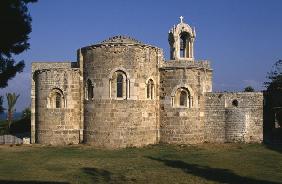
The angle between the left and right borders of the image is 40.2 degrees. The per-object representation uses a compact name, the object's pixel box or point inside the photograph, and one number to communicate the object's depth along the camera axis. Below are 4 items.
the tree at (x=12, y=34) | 10.91
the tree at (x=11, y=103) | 36.22
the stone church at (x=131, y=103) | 22.59
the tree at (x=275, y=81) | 37.62
